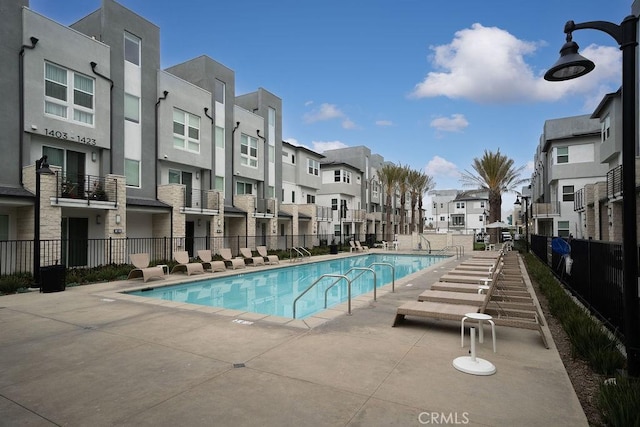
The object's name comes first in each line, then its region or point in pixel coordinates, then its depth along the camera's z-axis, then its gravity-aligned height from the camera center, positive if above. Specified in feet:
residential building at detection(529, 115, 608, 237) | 97.86 +15.25
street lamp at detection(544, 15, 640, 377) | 13.52 +1.30
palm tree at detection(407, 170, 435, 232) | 155.74 +17.22
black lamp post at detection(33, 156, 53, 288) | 36.37 +0.28
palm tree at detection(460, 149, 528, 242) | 109.81 +14.26
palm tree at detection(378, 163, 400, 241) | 144.66 +18.03
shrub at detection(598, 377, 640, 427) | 10.47 -5.71
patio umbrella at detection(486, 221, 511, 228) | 102.78 -0.82
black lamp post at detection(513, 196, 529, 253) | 87.81 +5.27
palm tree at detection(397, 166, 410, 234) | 146.10 +17.56
